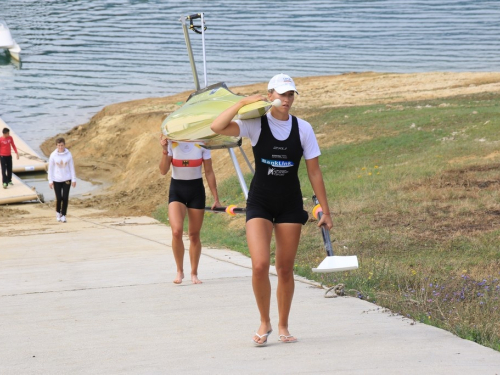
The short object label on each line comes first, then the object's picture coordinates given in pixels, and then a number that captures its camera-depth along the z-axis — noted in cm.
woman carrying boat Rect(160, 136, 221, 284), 1823
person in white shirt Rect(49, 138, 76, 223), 3304
